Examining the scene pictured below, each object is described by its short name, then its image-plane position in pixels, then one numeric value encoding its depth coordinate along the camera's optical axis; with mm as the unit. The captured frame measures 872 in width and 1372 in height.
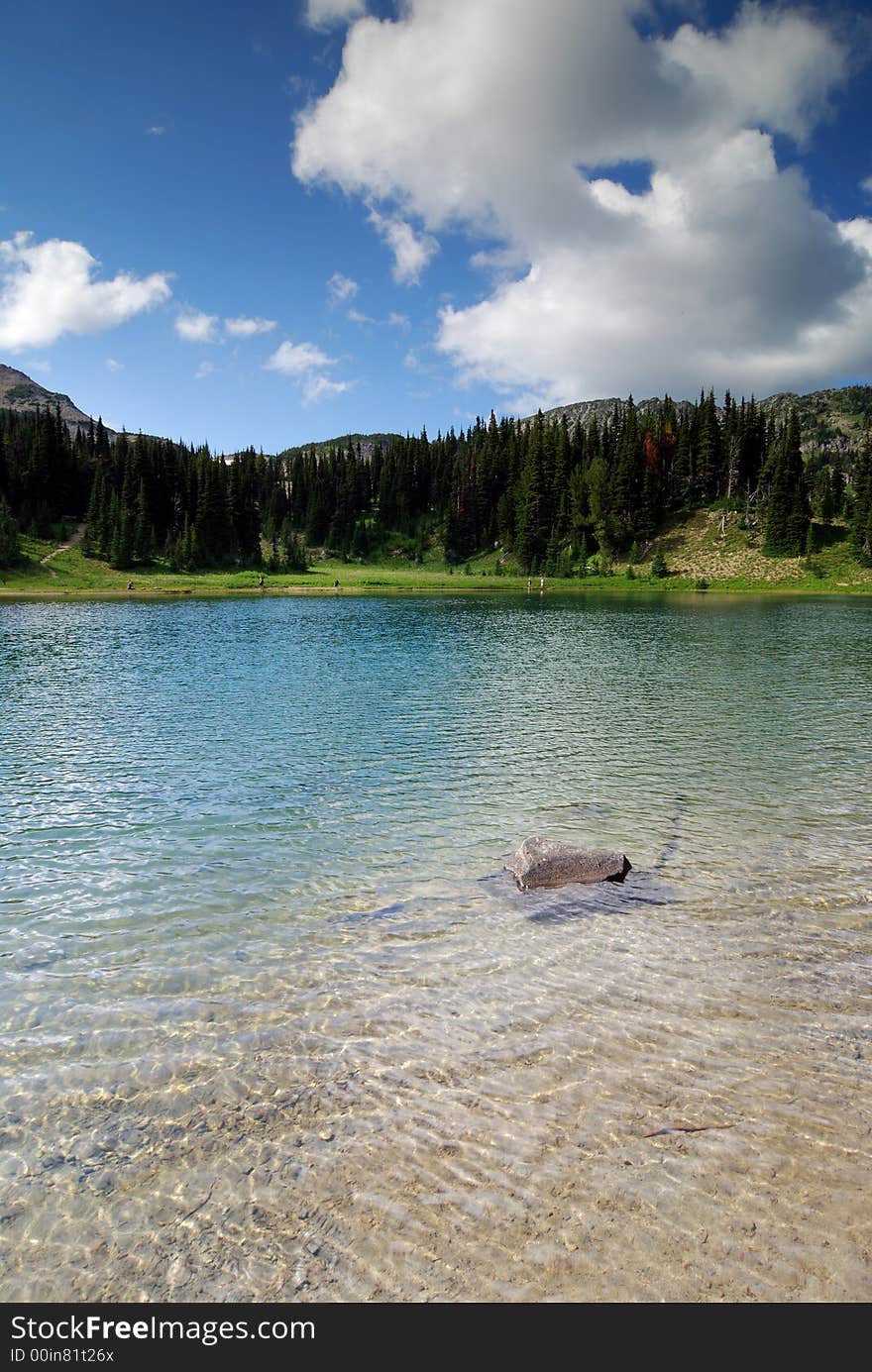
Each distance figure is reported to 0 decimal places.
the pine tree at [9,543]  102062
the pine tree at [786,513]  116938
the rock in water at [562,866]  11969
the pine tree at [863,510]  110181
